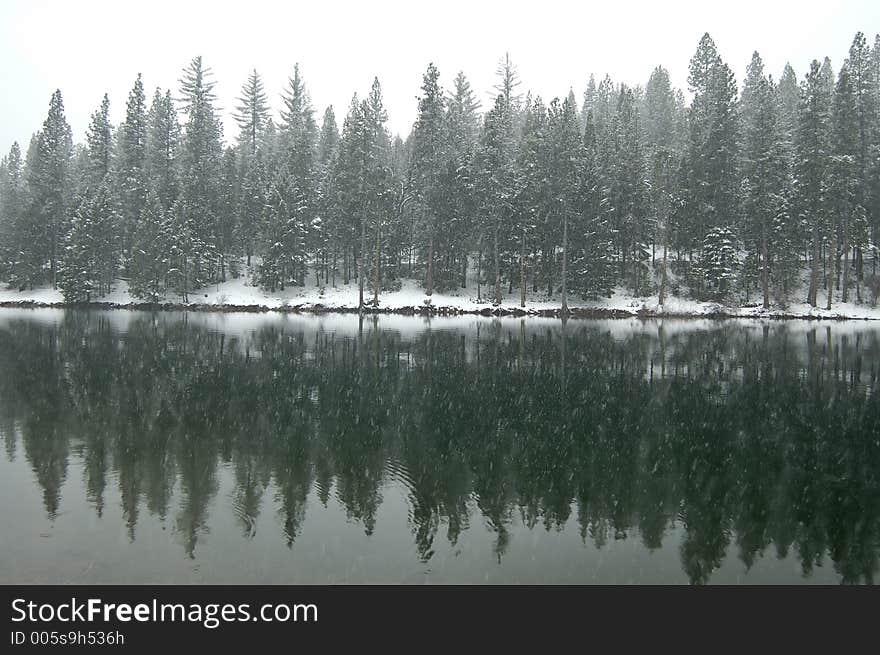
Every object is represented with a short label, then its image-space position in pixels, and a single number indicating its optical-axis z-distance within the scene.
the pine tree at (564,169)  60.59
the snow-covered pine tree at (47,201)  74.38
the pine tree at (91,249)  68.69
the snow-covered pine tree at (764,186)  58.91
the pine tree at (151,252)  68.56
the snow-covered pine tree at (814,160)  56.53
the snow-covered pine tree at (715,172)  61.56
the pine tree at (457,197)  61.91
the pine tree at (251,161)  75.12
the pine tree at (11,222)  75.50
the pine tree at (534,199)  62.19
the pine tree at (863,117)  59.62
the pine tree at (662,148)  65.81
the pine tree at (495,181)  60.25
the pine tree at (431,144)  61.69
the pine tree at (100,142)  80.06
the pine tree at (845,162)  55.81
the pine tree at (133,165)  75.94
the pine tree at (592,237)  62.47
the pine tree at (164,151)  75.38
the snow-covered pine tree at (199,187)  70.25
